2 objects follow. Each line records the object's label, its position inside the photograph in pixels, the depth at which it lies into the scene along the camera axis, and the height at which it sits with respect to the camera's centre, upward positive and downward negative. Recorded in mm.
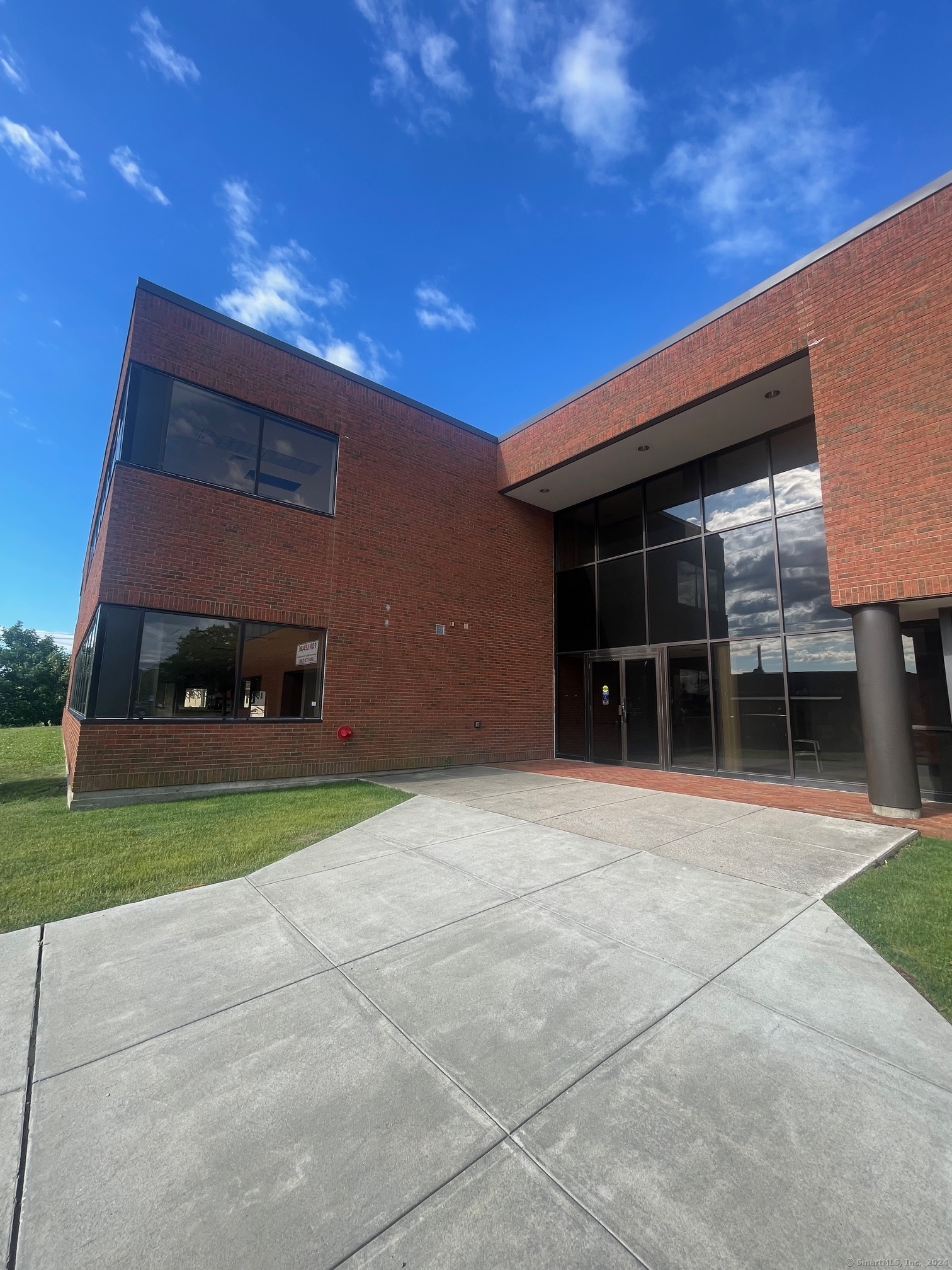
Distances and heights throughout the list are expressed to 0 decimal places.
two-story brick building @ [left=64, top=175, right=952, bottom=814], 7520 +2961
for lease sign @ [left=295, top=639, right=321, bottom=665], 10094 +1165
